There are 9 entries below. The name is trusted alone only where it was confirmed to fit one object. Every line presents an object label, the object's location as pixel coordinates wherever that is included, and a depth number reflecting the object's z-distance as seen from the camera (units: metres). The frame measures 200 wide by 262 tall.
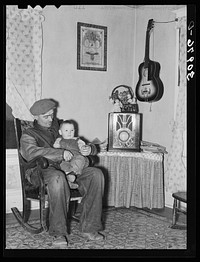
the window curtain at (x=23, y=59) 4.01
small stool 3.62
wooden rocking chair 3.28
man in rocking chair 3.17
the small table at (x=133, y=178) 4.20
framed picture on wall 4.48
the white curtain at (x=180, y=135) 4.16
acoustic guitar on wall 4.41
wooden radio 4.25
